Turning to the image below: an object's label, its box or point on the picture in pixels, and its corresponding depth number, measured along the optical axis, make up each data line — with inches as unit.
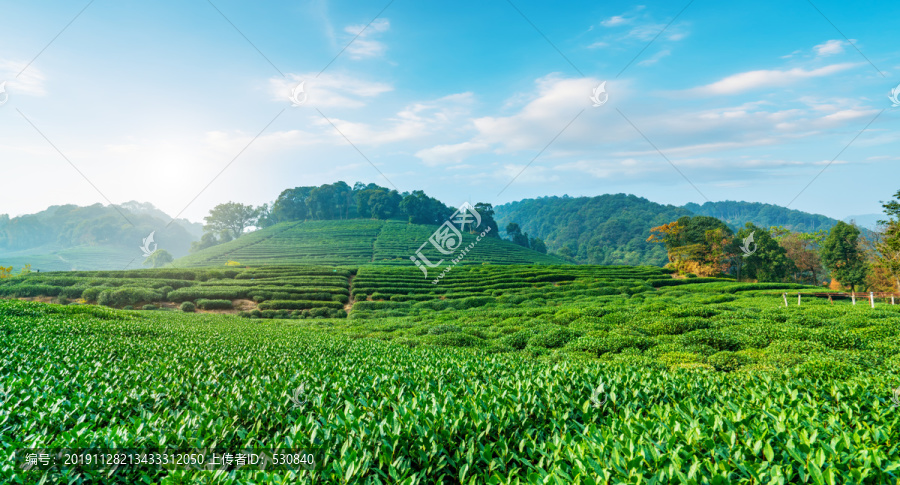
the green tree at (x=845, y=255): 1793.8
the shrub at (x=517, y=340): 545.1
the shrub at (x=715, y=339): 468.1
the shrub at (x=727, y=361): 371.2
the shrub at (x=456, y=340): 538.2
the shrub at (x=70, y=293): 1228.5
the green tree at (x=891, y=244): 1085.8
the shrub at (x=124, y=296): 1181.7
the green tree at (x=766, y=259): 2017.7
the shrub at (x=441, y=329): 645.3
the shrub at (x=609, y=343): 467.2
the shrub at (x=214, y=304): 1252.9
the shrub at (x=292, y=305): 1268.5
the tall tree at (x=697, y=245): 1968.5
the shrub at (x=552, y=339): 532.4
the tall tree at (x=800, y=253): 2255.2
